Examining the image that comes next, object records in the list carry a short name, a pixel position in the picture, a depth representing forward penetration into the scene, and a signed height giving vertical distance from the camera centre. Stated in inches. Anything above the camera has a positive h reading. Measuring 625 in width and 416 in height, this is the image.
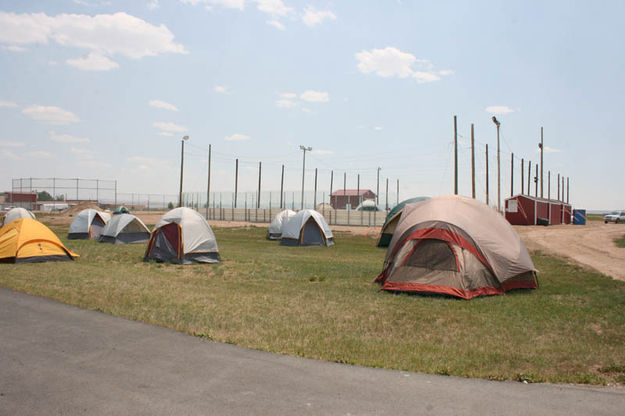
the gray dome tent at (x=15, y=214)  1213.7 -33.6
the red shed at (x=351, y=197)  3368.6 +81.6
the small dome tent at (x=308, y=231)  1016.2 -49.8
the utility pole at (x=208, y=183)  2252.2 +103.9
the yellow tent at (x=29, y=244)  617.9 -56.5
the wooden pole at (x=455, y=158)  1311.5 +147.6
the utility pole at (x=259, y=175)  2524.1 +166.4
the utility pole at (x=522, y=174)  2514.6 +200.1
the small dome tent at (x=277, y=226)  1172.2 -45.9
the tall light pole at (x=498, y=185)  1569.9 +93.4
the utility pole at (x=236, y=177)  2497.5 +150.3
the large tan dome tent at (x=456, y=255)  434.0 -40.4
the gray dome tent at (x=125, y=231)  1010.1 -58.3
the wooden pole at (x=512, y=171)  2325.3 +197.8
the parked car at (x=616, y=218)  2374.5 -12.0
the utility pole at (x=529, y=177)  2676.9 +199.0
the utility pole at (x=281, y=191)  2491.9 +83.5
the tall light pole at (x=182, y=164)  2030.8 +169.7
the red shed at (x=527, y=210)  1788.9 +12.3
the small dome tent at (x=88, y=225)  1125.7 -53.5
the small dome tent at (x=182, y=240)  679.1 -50.6
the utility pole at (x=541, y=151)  2330.2 +297.0
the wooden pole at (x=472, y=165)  1388.8 +135.0
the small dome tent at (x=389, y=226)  989.9 -33.3
